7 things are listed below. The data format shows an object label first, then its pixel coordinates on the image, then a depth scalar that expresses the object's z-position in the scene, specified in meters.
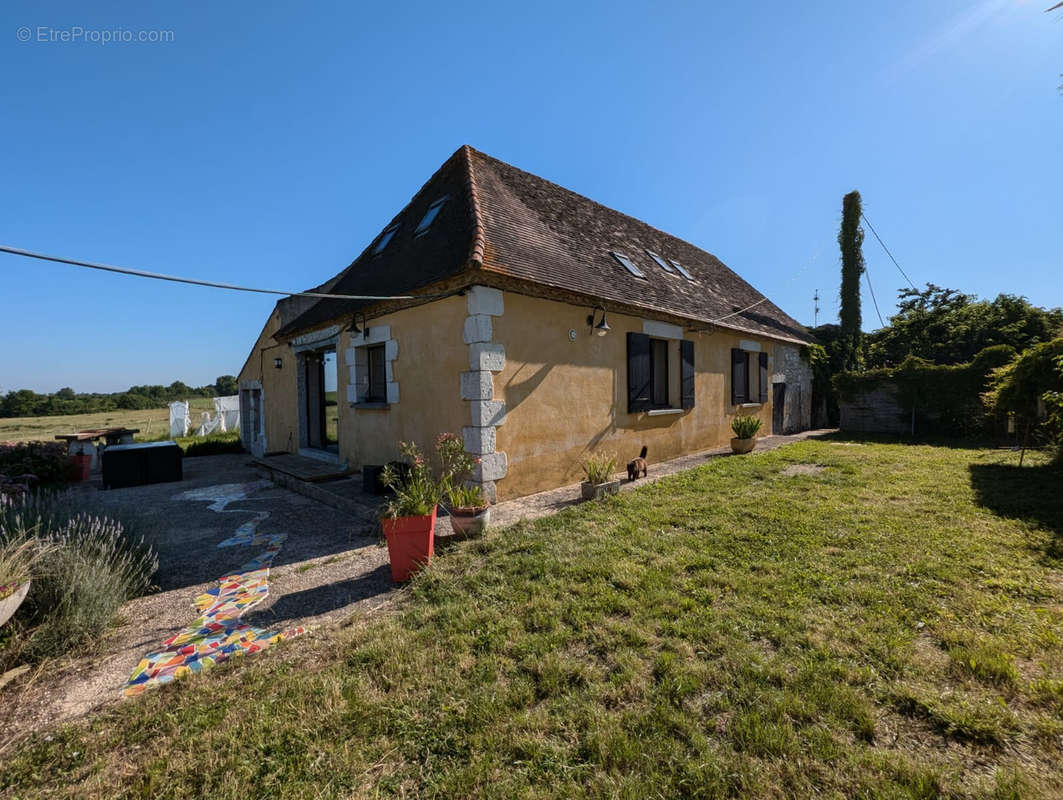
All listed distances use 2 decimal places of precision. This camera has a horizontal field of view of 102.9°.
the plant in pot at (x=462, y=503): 4.59
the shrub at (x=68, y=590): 2.82
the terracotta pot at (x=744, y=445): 9.30
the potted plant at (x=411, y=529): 3.83
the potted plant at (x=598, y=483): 5.89
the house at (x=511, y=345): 5.88
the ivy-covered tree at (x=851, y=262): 16.98
